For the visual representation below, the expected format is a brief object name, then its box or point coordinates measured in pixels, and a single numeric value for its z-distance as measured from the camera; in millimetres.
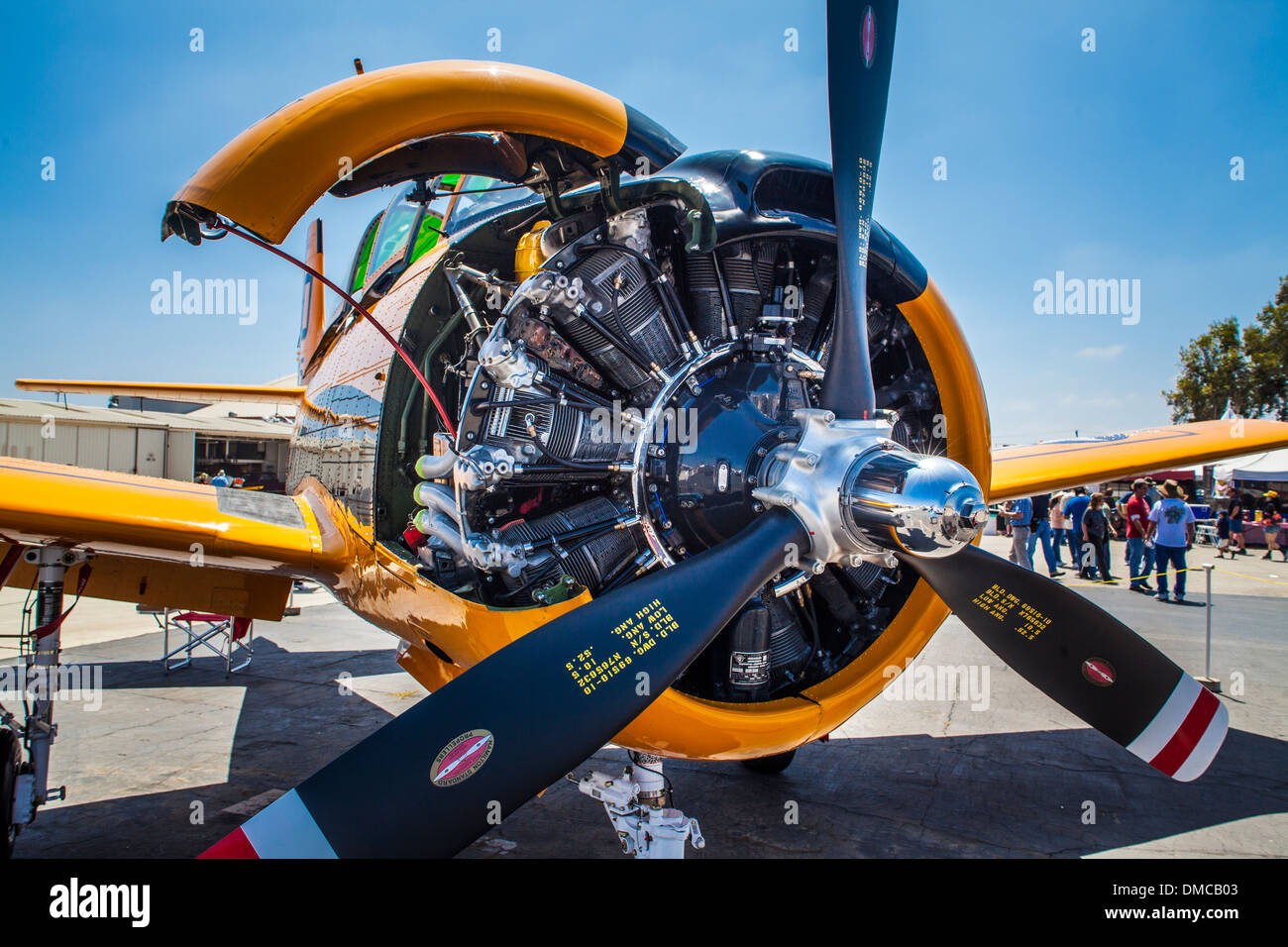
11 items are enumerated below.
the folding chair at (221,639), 6822
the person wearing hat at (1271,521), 19922
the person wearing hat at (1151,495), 14762
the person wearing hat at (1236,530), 20594
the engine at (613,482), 2066
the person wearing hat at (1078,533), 14469
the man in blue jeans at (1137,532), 13195
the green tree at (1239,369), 35438
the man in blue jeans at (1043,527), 14102
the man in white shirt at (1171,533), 10984
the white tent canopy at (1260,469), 23375
